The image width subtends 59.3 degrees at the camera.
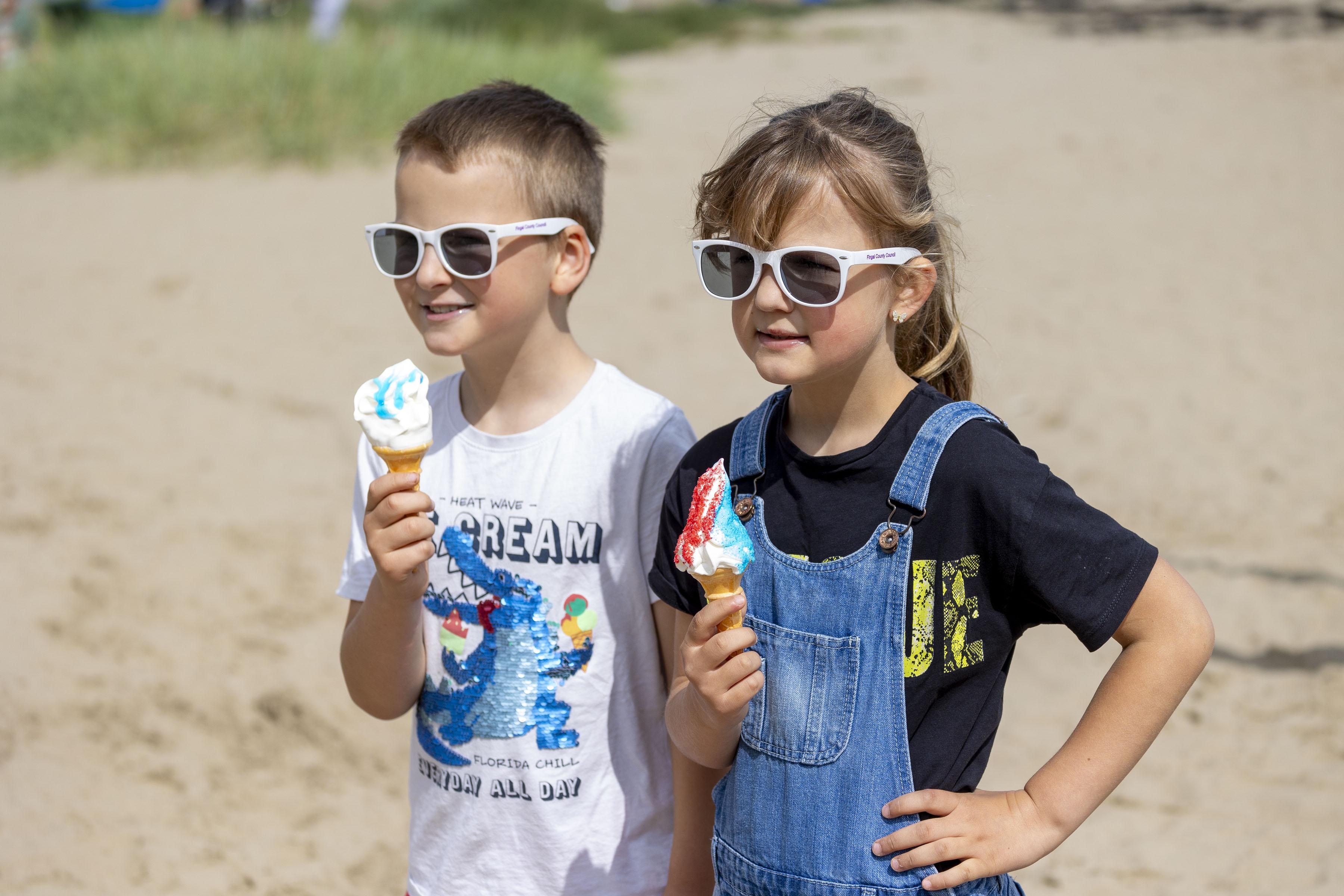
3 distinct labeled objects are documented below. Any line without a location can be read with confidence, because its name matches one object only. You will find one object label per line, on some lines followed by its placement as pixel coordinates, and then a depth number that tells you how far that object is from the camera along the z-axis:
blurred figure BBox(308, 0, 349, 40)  14.80
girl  1.74
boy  2.21
